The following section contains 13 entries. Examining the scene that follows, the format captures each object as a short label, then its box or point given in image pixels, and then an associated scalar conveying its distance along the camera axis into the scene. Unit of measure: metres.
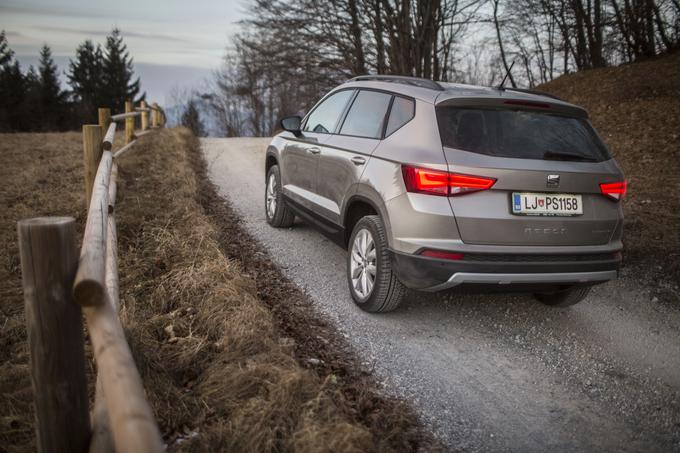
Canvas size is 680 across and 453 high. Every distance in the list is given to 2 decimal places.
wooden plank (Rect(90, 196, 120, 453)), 1.87
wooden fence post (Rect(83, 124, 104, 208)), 5.13
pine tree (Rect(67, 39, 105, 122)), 55.69
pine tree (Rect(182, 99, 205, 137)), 51.88
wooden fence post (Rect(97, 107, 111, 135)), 6.95
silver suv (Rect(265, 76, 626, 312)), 3.36
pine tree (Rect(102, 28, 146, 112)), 55.62
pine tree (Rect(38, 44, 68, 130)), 50.60
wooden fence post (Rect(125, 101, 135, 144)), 11.27
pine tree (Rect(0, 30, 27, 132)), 48.03
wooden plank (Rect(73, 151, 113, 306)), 1.69
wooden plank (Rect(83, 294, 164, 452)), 1.32
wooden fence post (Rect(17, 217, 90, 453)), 1.72
